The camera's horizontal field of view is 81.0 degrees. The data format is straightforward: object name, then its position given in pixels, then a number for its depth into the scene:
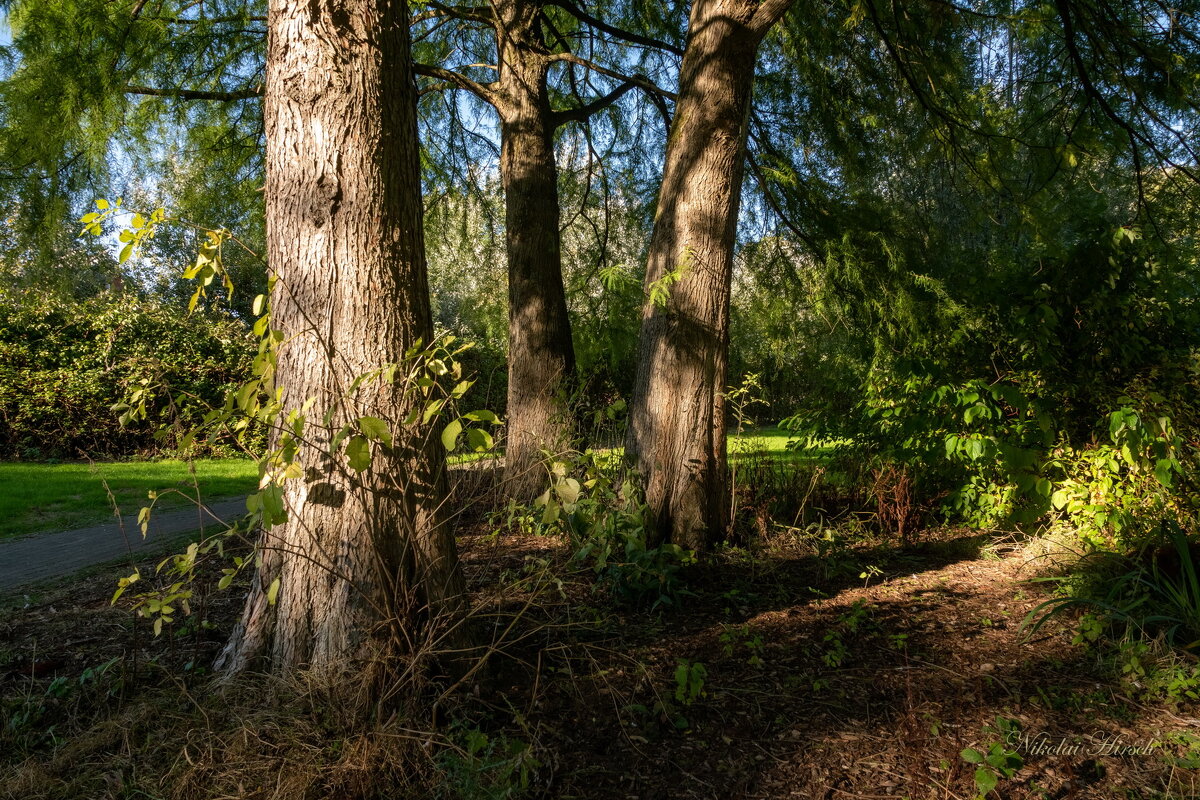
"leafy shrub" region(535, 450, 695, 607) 3.49
